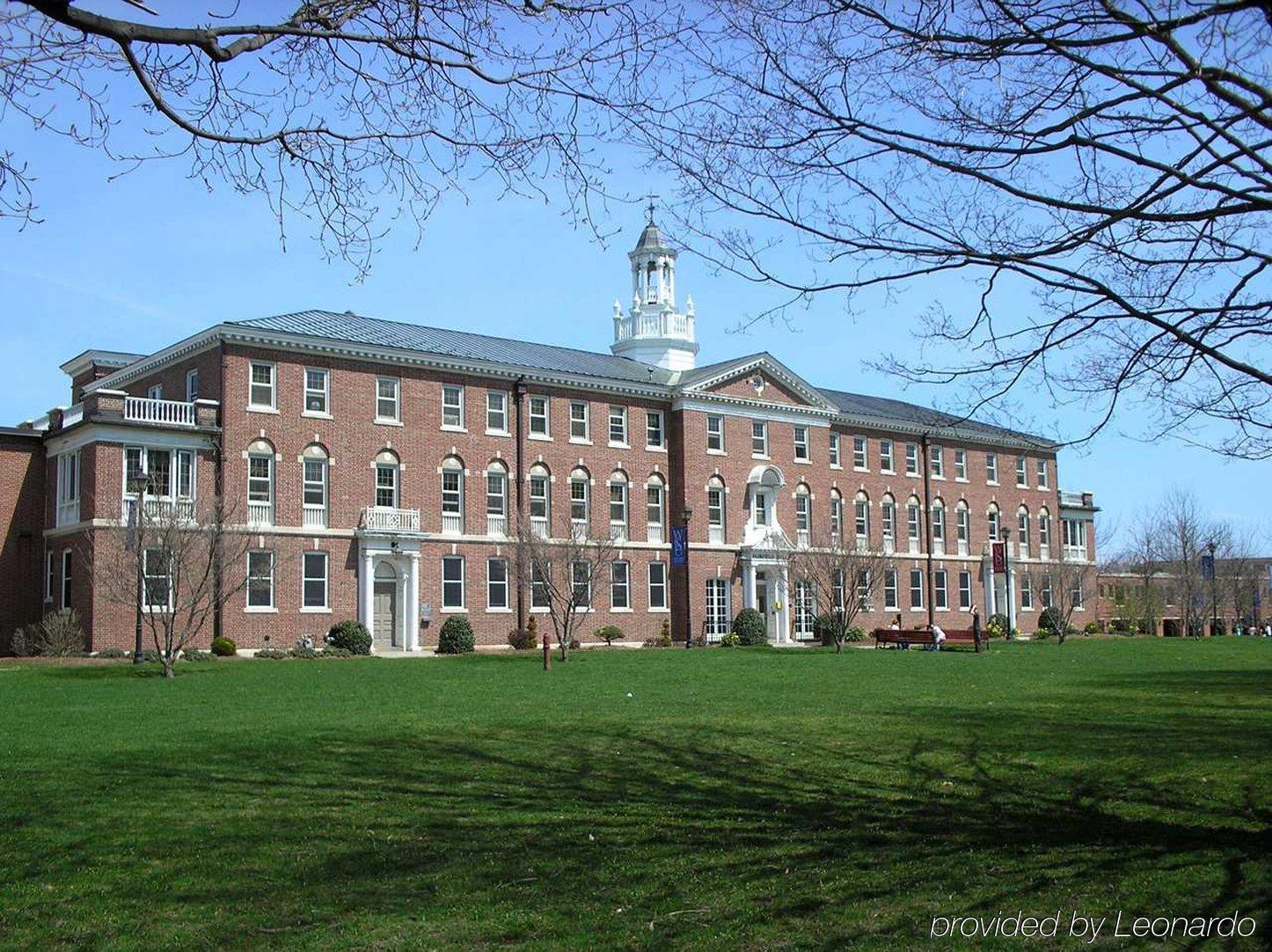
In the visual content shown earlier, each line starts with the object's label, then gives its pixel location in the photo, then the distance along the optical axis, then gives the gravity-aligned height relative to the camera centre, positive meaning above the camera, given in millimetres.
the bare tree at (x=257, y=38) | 6766 +3148
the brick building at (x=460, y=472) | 40375 +4139
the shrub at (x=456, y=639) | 42688 -1899
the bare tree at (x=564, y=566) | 37750 +478
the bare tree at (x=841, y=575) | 46000 +8
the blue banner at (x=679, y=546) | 48688 +1263
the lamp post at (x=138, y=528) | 29748 +1469
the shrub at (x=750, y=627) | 50781 -2040
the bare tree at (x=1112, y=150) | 7706 +2814
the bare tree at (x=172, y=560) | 29750 +709
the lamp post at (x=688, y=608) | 50319 -1235
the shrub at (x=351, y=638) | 40062 -1696
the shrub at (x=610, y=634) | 48031 -2094
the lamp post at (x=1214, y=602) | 73775 -2038
